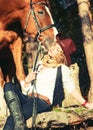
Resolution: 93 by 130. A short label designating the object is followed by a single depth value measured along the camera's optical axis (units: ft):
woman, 18.94
